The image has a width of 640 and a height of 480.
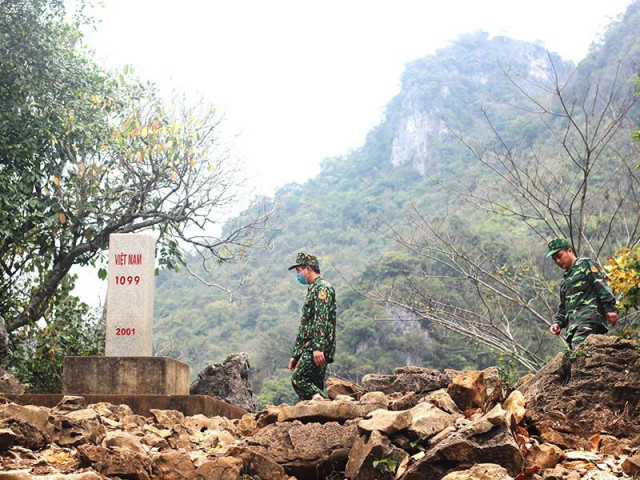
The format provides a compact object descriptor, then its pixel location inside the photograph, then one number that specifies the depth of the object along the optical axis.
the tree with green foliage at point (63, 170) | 13.41
